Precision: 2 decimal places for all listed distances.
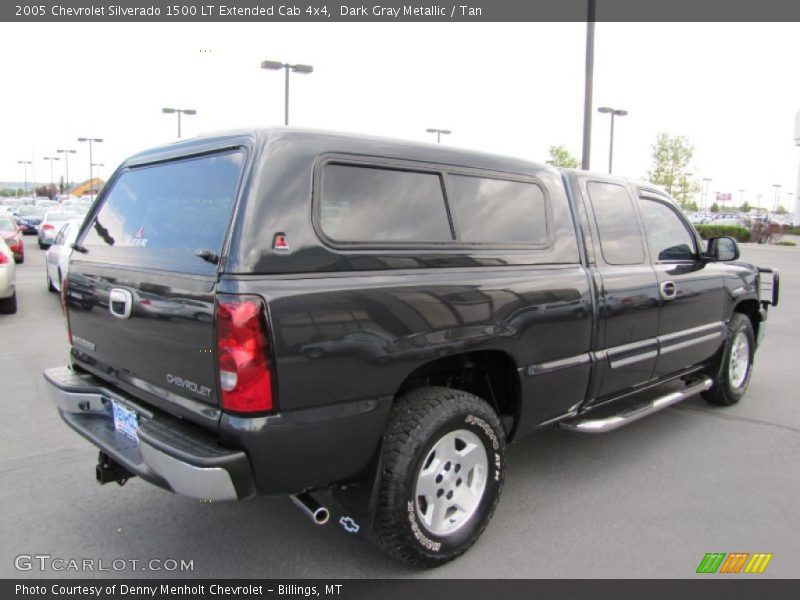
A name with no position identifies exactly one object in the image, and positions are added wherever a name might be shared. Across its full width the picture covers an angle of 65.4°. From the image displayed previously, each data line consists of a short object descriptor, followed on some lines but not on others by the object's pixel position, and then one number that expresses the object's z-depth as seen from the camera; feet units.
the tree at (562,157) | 135.85
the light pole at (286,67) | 62.49
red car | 52.80
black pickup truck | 8.00
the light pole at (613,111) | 93.57
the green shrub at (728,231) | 112.27
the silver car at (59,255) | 32.19
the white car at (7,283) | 30.30
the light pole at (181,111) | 93.77
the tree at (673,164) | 130.21
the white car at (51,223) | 68.59
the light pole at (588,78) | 38.88
